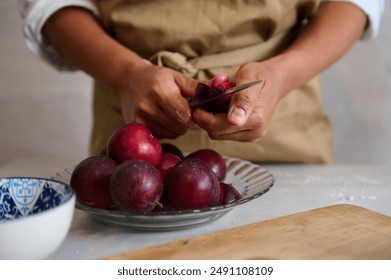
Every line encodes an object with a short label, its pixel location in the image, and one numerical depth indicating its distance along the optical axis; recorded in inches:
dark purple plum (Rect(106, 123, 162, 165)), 26.5
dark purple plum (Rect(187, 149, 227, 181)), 30.6
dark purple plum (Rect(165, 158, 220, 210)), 24.7
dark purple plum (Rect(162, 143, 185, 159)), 30.7
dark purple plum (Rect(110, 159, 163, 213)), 23.8
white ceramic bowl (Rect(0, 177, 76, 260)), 20.0
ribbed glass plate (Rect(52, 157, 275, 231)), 24.2
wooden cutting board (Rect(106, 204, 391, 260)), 22.7
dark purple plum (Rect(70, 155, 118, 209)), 25.6
